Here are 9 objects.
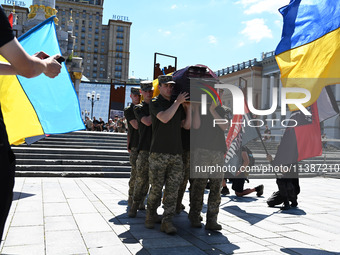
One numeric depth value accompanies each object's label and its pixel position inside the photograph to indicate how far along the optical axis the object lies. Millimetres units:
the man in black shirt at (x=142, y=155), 5262
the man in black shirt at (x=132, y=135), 5820
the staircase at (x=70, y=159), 10992
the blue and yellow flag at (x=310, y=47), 4219
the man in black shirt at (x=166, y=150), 4469
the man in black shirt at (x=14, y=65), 1766
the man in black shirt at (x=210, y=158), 4711
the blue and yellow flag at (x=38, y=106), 5805
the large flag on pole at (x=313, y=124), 5102
